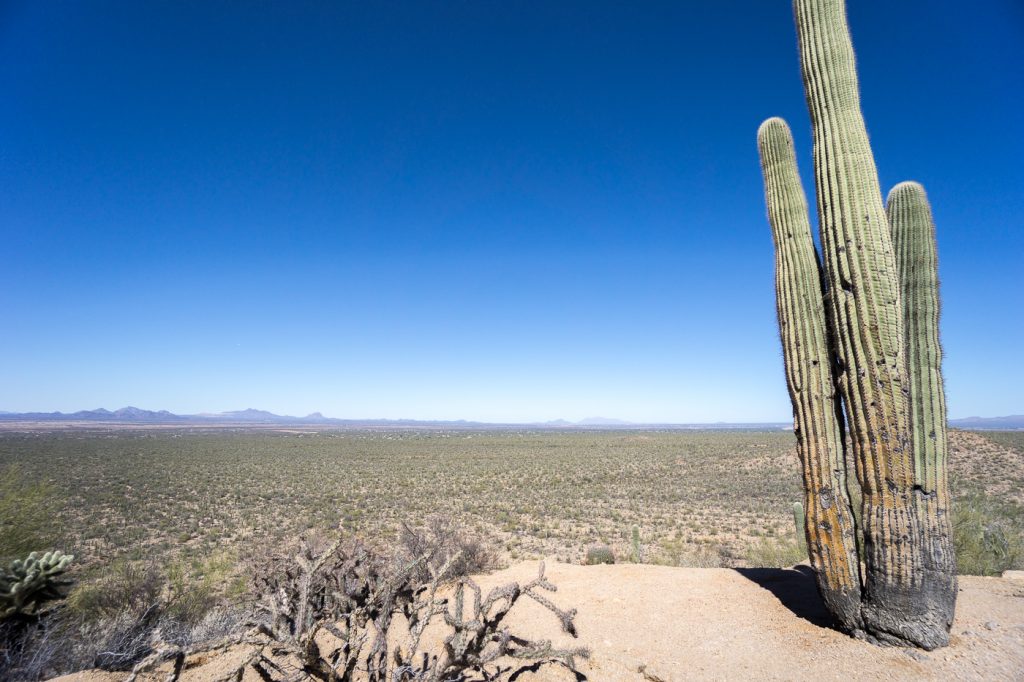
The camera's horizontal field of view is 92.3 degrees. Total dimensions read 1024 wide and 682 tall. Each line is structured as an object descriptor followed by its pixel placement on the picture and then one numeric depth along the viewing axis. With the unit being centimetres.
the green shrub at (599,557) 951
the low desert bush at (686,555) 945
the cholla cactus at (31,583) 407
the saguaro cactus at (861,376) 446
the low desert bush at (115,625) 420
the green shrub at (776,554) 929
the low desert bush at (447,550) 748
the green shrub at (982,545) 768
